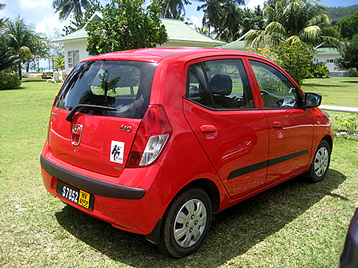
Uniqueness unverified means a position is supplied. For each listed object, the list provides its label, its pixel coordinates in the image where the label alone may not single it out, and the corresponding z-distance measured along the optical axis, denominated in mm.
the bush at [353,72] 49906
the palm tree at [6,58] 26734
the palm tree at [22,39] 43531
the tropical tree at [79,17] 41250
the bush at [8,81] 24039
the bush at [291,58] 15719
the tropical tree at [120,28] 10281
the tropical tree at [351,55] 42519
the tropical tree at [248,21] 58062
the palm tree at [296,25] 27125
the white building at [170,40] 25694
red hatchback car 2715
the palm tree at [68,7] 49500
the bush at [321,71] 42781
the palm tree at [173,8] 46994
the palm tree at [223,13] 55188
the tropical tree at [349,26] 78625
